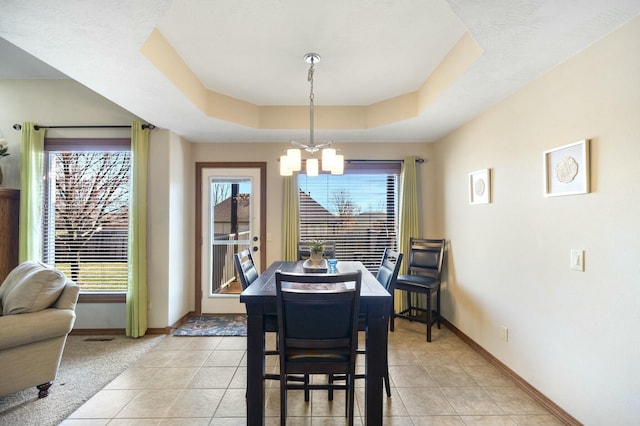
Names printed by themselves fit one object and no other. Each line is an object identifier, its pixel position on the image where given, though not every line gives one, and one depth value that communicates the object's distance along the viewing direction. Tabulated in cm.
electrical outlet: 266
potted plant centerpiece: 274
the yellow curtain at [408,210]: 414
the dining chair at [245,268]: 246
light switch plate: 193
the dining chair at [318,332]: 169
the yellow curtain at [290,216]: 417
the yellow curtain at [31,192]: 344
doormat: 360
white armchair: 216
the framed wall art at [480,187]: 297
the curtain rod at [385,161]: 422
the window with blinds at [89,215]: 370
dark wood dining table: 187
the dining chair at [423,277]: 349
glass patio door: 424
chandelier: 249
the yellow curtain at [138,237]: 350
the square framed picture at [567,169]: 190
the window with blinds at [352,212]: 431
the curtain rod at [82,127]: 357
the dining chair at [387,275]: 204
